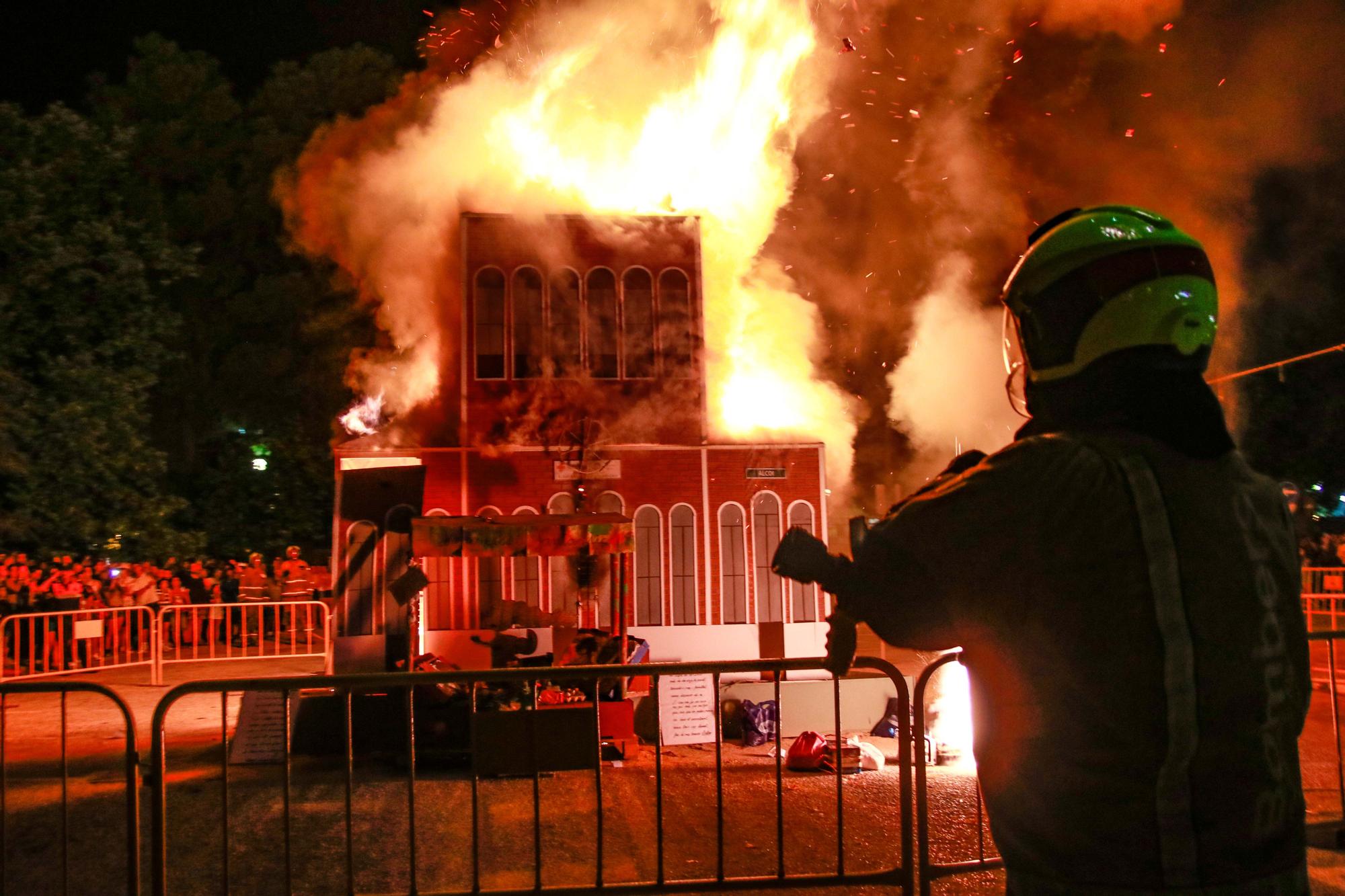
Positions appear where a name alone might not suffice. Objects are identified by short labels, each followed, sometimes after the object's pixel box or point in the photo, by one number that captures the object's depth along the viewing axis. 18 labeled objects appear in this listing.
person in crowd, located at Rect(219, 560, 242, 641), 18.14
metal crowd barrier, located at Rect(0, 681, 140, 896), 4.37
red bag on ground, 8.22
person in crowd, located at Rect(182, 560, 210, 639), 18.36
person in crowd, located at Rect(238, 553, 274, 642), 17.80
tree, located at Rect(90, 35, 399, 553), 23.64
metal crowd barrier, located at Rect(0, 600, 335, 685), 13.25
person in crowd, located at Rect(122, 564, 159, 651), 15.66
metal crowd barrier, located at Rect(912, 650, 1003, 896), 4.58
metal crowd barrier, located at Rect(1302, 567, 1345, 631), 13.87
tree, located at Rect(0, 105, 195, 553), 17.50
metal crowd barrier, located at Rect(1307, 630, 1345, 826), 5.25
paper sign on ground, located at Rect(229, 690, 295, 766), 8.73
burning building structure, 13.97
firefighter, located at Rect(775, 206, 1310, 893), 1.88
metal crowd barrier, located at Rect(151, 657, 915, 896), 4.38
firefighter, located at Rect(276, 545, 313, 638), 18.23
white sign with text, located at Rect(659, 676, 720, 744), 9.63
